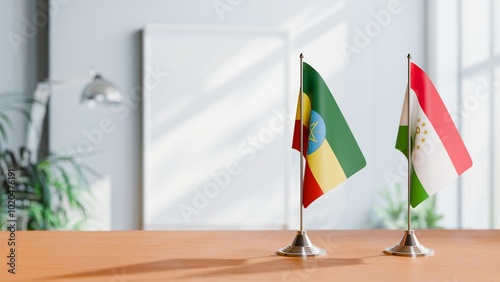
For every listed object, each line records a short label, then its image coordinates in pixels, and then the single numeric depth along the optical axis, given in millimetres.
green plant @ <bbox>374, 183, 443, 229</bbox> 4609
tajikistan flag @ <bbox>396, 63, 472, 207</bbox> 1271
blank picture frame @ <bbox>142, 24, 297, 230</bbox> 4598
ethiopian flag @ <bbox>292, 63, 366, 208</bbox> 1261
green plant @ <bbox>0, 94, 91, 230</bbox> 3404
